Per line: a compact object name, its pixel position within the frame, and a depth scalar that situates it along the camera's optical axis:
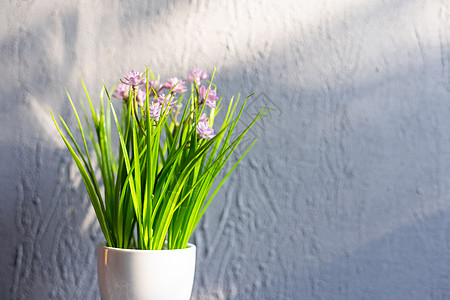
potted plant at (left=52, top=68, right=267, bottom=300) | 1.15
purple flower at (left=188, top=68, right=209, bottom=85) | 1.23
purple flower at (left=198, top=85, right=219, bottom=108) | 1.20
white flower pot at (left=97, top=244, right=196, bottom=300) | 1.15
